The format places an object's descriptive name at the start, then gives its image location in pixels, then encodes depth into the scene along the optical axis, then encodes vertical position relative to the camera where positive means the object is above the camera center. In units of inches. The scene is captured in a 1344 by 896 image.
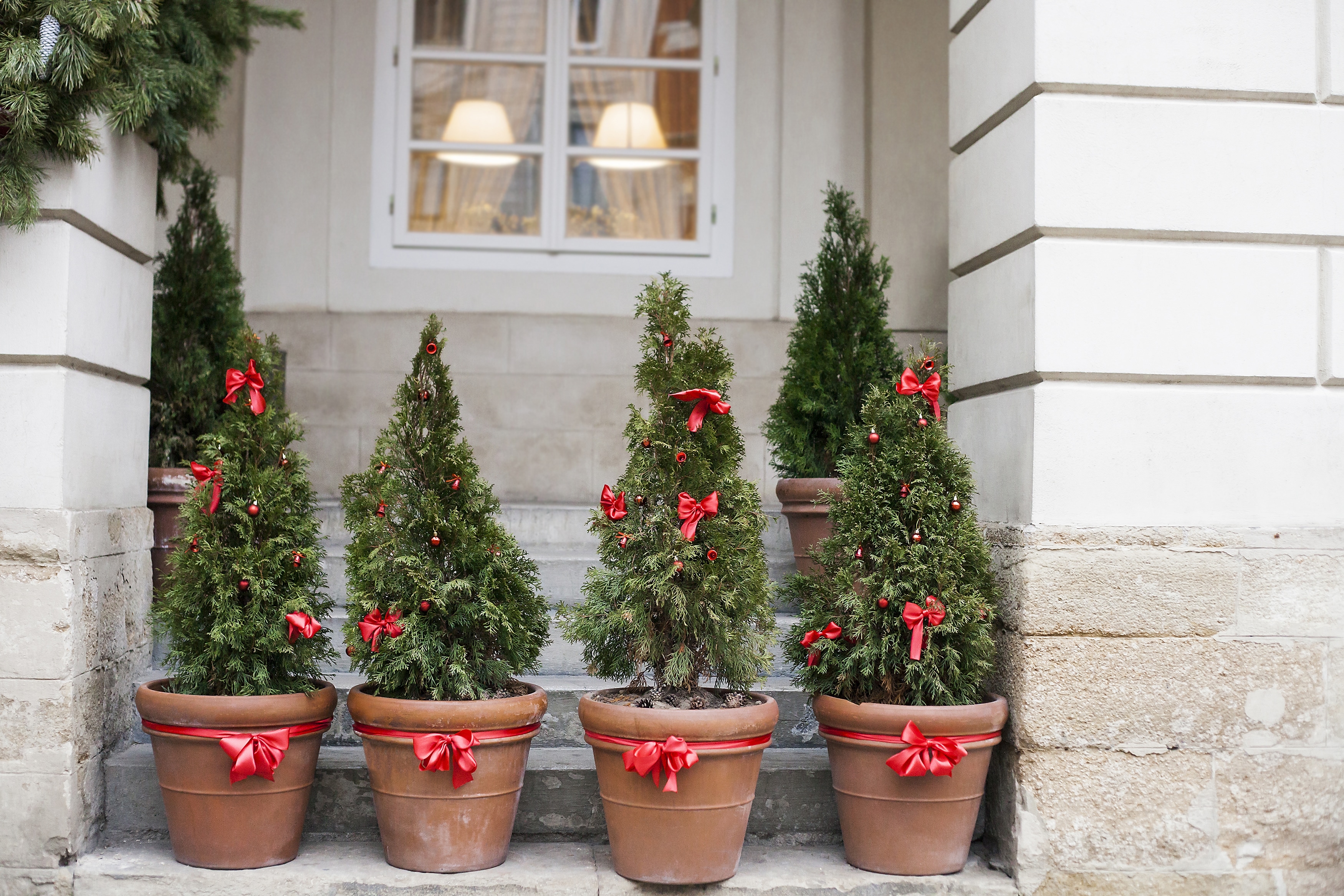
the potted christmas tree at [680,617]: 120.7 -15.4
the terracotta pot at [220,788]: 123.3 -34.8
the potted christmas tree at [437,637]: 122.9 -18.3
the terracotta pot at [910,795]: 125.6 -34.7
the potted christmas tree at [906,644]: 126.0 -18.3
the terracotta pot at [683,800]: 119.6 -34.1
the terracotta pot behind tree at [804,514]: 170.9 -4.8
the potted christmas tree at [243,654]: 123.6 -20.9
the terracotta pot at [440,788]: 122.3 -34.1
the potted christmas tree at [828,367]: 178.9 +18.5
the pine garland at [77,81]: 122.1 +43.9
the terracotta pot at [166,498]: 168.4 -4.2
